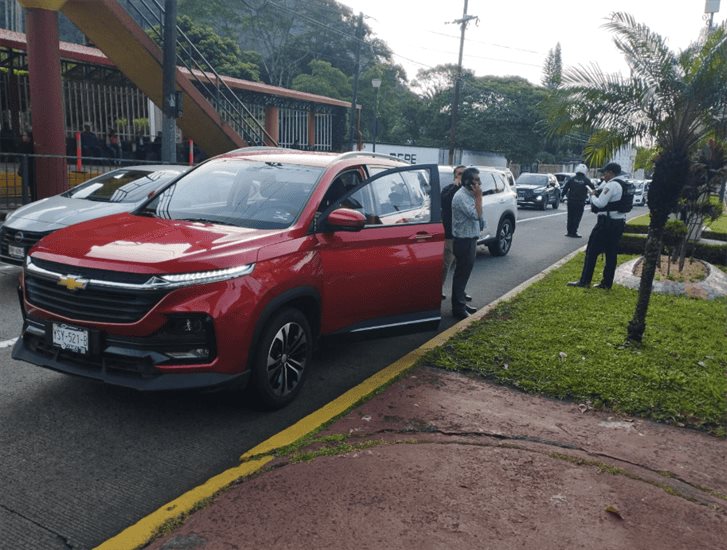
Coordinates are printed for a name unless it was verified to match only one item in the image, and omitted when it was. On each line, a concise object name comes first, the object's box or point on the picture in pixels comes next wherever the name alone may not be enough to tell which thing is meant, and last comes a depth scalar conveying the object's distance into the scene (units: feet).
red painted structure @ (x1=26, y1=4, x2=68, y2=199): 43.42
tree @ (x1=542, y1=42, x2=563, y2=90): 315.99
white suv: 41.27
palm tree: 21.06
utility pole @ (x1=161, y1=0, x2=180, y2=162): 44.55
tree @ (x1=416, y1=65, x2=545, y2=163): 175.73
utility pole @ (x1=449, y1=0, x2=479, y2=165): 126.52
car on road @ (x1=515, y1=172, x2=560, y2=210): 90.94
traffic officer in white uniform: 29.89
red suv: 13.32
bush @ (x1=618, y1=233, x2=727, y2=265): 40.22
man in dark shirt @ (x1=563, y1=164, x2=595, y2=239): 51.33
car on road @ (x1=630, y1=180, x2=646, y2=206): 121.87
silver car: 25.79
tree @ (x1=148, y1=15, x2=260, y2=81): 121.39
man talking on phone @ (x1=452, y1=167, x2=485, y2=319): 25.03
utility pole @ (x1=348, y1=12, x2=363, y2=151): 108.06
